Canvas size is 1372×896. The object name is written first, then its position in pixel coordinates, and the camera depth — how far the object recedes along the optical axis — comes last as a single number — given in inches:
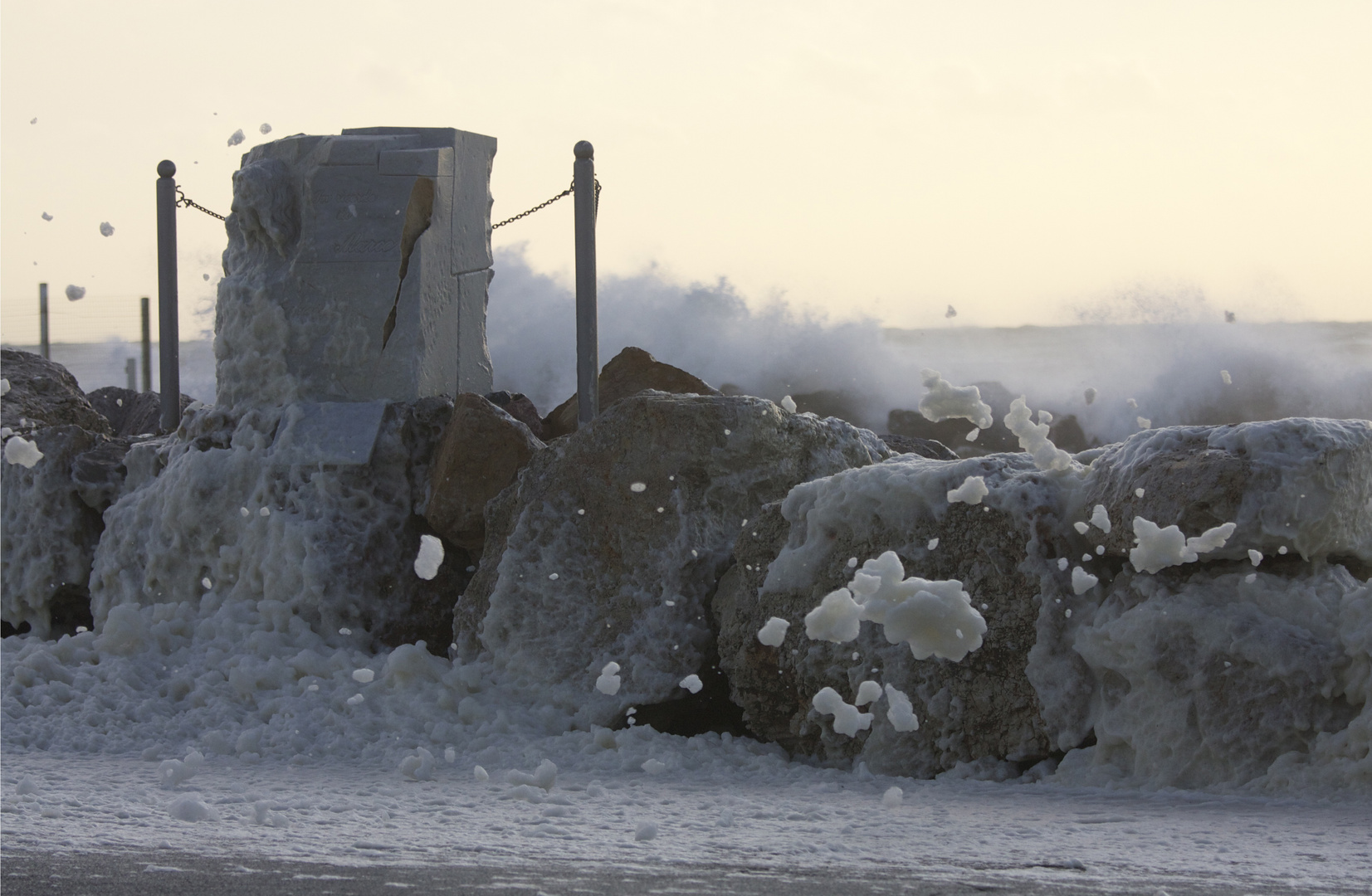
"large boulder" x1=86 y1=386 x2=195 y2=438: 729.6
